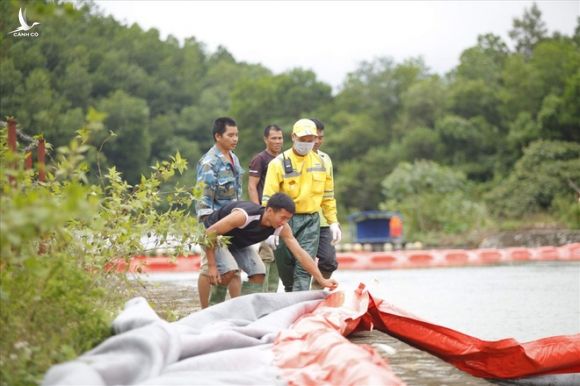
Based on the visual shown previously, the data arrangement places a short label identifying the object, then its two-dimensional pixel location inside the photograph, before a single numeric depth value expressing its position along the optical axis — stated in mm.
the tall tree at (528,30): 76188
